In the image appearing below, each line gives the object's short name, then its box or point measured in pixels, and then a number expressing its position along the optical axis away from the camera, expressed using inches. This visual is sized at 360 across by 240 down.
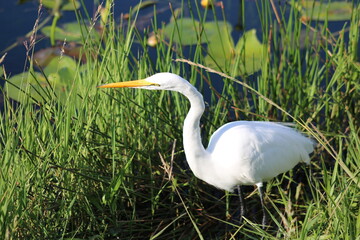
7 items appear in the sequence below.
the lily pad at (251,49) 237.7
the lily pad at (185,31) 259.0
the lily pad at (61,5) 301.9
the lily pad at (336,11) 275.3
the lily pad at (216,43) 238.8
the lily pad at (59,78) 233.1
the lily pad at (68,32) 271.9
